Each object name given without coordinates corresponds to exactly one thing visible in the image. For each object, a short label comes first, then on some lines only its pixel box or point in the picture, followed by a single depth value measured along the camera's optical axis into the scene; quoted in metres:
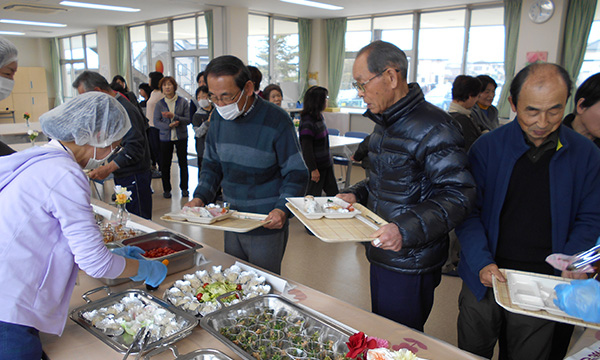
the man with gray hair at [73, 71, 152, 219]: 2.66
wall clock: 5.61
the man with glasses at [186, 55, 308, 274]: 1.70
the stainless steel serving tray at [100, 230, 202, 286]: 1.54
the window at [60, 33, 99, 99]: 11.48
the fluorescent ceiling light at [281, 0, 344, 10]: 6.58
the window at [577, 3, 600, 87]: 5.66
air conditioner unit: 6.89
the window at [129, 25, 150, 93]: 9.72
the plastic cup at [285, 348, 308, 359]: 1.05
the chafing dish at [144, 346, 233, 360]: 1.05
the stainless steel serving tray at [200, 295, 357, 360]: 1.11
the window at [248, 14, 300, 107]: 8.31
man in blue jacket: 1.27
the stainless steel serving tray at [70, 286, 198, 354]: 1.10
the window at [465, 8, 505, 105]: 6.55
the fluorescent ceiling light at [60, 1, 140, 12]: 6.94
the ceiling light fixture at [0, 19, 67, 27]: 8.88
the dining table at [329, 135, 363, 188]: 4.70
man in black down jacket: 1.25
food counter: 1.11
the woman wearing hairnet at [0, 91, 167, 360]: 0.97
